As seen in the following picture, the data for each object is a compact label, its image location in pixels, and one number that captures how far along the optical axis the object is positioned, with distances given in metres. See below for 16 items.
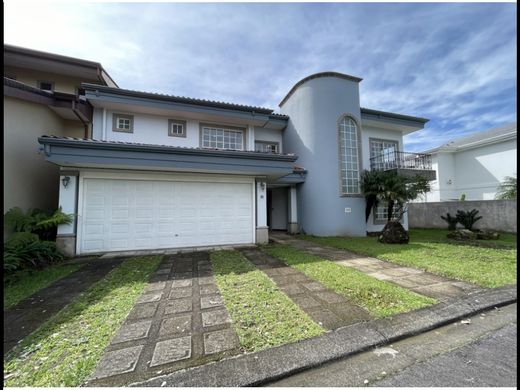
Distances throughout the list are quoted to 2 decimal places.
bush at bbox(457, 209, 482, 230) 10.53
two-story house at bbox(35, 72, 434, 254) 6.82
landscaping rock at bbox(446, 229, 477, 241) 9.39
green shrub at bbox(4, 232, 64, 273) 4.87
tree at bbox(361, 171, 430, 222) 9.69
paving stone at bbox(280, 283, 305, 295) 3.88
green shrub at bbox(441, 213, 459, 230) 11.32
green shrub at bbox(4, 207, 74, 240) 6.17
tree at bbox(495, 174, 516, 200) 13.09
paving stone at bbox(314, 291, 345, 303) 3.54
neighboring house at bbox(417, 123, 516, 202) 15.36
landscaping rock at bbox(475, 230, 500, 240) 9.34
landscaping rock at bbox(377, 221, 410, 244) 8.40
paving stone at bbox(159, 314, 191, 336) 2.72
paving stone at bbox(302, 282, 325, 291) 4.02
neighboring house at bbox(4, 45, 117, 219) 6.73
